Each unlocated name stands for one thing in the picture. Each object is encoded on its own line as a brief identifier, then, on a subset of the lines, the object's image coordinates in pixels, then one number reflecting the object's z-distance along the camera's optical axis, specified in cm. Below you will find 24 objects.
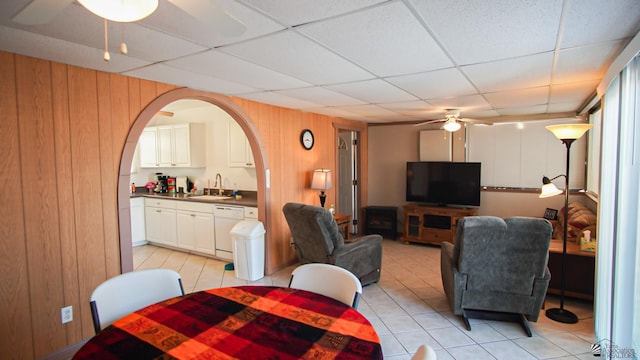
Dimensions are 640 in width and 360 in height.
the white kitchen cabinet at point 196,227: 497
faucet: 581
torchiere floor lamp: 301
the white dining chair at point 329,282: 192
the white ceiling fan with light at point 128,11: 103
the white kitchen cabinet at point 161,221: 541
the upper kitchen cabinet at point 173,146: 573
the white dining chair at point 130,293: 178
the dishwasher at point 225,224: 470
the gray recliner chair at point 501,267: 275
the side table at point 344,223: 514
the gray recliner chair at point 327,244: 355
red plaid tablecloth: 134
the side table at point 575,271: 337
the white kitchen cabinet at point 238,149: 520
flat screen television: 571
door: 666
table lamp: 502
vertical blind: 211
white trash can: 408
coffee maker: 634
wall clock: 504
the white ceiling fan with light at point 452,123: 466
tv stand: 562
